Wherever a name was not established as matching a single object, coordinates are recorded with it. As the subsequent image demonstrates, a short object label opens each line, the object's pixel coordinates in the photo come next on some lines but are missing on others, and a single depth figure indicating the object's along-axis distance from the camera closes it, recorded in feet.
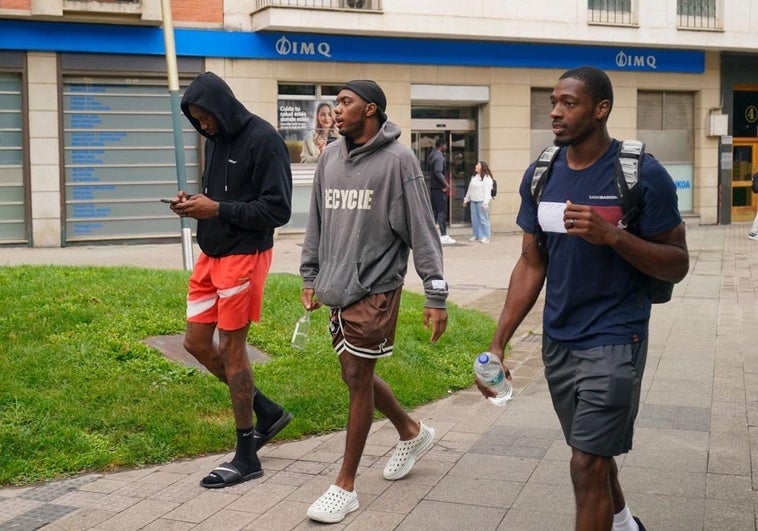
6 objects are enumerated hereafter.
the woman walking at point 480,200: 68.08
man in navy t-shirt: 11.80
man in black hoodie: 17.03
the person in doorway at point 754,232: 67.36
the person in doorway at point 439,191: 66.39
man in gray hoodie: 15.78
